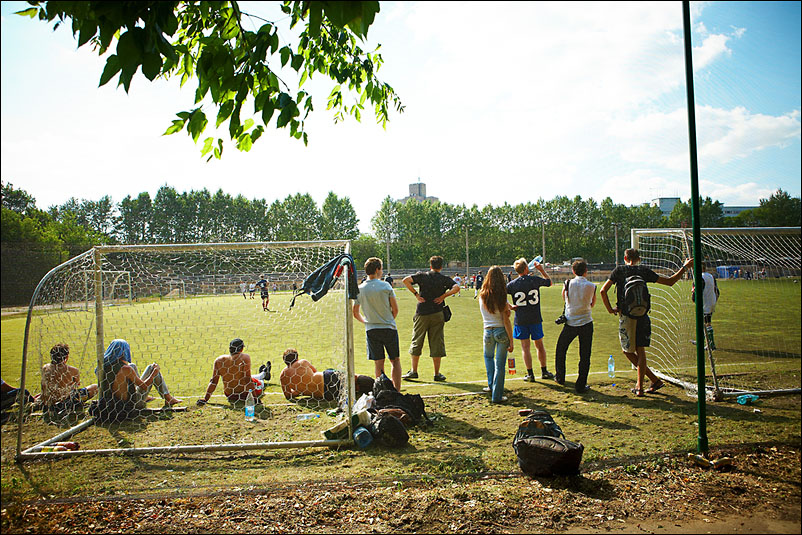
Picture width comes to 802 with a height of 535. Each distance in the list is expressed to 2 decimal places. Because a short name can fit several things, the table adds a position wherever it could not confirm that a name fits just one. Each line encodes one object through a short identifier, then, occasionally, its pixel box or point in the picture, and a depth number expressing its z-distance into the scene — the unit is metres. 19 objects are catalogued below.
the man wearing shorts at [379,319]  6.23
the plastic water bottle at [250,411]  5.79
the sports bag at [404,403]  5.23
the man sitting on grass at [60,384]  5.73
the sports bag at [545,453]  3.62
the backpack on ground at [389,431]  4.61
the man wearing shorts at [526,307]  6.86
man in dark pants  6.32
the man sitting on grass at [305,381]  6.34
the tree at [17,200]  39.00
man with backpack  6.04
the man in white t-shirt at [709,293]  7.70
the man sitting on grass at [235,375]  6.36
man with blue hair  5.86
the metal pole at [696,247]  3.64
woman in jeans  5.88
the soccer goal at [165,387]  5.00
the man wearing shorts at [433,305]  7.36
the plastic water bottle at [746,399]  5.58
